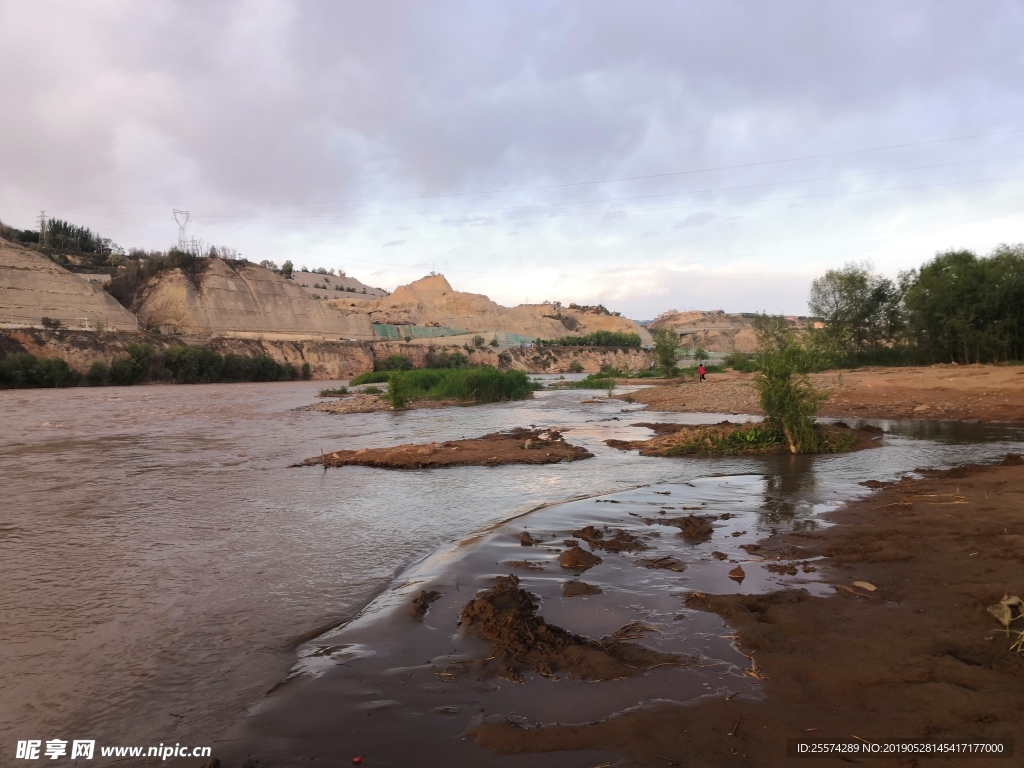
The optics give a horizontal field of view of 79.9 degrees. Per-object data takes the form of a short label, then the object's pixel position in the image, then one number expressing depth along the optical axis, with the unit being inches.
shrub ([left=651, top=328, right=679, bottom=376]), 1715.1
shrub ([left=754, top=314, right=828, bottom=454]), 488.4
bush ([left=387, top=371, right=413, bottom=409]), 1052.5
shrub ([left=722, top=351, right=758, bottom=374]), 1781.7
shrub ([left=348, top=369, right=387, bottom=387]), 1895.5
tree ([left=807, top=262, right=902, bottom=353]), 1393.9
